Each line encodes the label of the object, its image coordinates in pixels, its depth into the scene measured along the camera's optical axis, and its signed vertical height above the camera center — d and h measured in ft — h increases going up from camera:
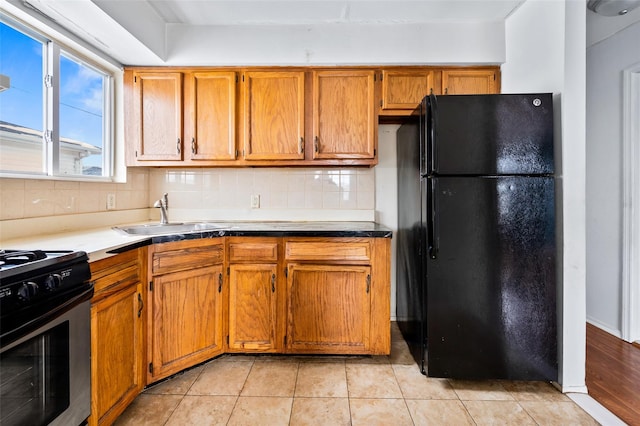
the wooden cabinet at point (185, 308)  5.79 -1.94
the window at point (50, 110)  5.45 +2.02
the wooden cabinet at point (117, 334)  4.38 -1.95
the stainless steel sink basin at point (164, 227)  7.22 -0.43
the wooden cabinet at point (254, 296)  6.73 -1.86
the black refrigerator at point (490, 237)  5.78 -0.50
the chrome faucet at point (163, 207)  7.77 +0.07
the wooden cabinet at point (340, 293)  6.68 -1.79
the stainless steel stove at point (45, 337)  2.96 -1.38
